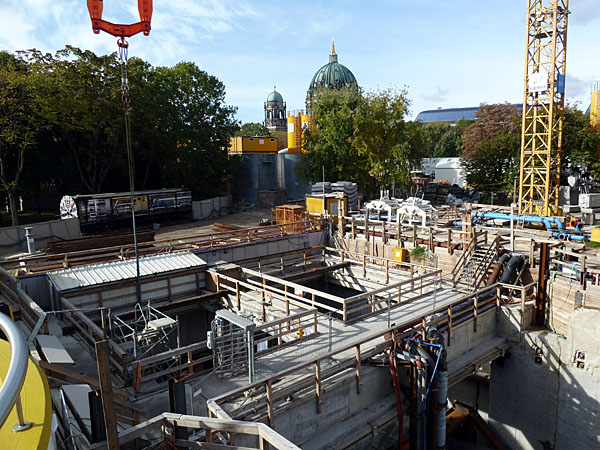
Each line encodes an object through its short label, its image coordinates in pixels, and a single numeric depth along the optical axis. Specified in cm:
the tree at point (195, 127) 4438
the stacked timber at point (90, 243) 2194
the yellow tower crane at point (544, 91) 3206
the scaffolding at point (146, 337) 1206
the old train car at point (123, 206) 3303
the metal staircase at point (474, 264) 1744
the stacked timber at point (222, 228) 2812
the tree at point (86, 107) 3353
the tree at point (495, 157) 4516
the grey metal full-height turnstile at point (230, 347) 1012
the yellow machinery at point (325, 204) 3002
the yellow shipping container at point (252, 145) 5344
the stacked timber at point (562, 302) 1460
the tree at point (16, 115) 3109
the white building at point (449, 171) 6450
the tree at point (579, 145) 4041
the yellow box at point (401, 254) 2189
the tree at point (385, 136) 4156
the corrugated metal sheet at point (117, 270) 1617
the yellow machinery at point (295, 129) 6781
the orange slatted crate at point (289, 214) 2945
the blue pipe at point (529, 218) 2603
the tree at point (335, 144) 4444
